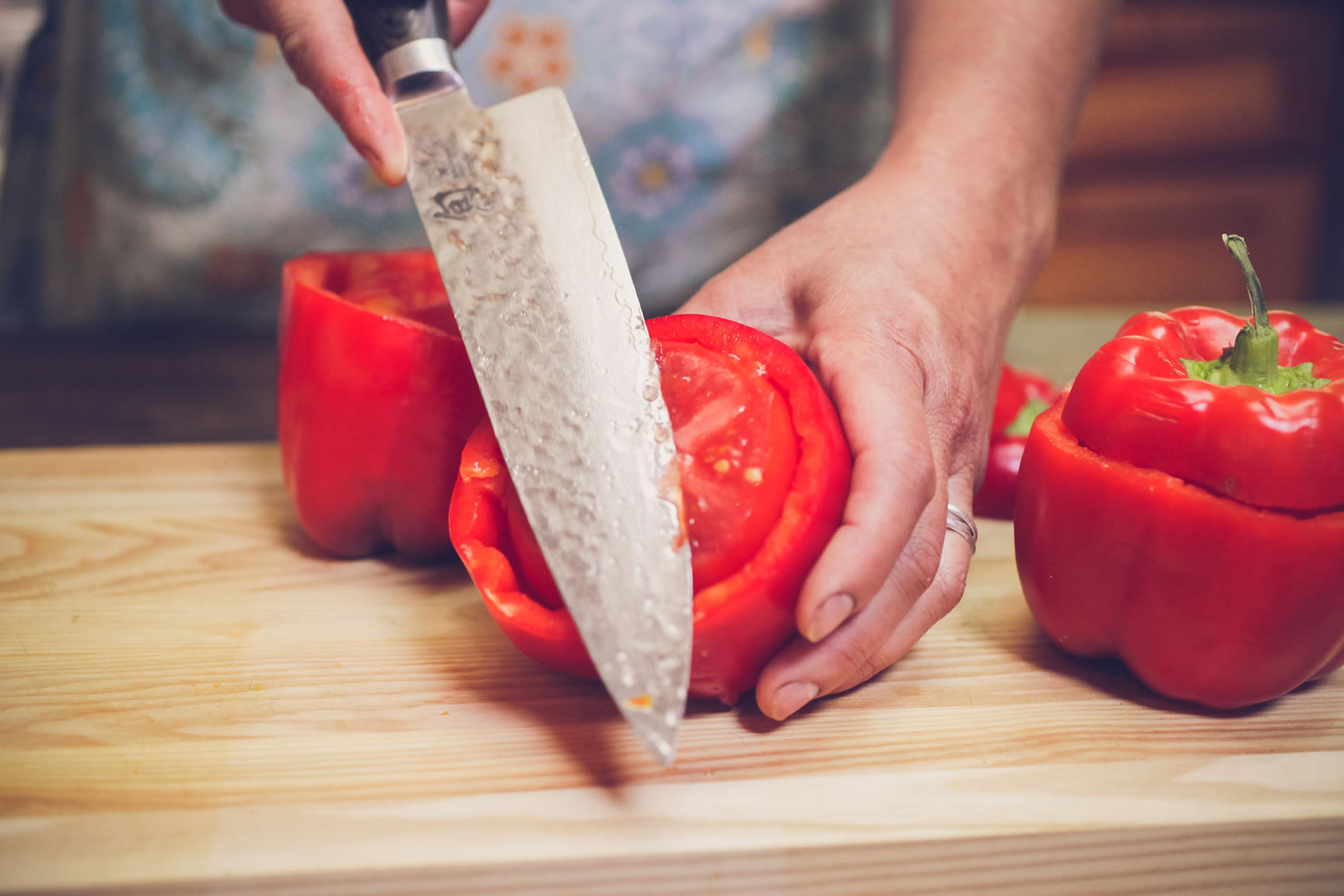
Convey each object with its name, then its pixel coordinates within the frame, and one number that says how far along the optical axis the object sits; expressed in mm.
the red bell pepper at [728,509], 487
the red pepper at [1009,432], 627
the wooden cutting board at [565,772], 474
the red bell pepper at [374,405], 553
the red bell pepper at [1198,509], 493
